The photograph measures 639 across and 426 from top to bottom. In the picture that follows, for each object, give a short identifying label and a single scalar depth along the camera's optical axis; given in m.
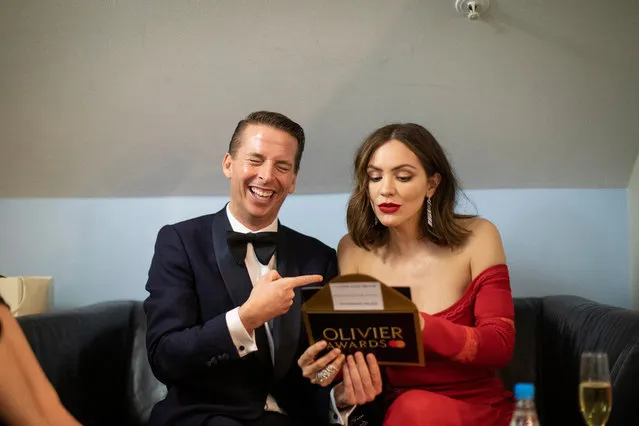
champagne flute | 1.33
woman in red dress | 1.72
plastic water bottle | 1.28
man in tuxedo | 1.68
